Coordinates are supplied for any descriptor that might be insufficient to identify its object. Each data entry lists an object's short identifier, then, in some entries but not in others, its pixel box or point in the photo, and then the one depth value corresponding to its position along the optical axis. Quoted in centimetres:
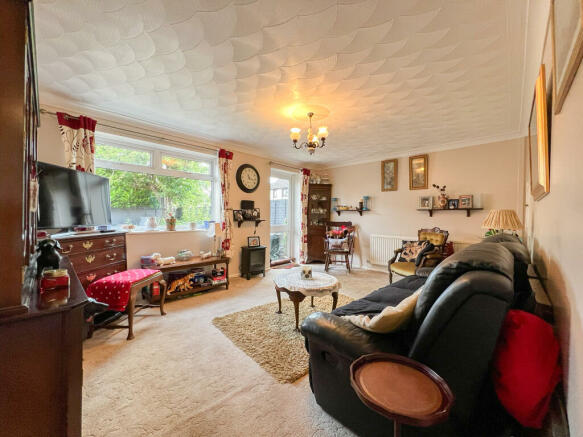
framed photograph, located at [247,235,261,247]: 455
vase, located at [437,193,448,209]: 411
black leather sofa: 92
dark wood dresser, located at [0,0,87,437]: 82
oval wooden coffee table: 232
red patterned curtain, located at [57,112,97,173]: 265
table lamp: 280
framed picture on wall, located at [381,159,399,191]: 480
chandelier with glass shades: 273
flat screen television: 214
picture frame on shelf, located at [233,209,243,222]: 434
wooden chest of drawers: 218
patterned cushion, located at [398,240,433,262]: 383
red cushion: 92
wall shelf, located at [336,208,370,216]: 527
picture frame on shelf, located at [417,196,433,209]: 428
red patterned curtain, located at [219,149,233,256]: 404
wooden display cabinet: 578
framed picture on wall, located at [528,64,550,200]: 132
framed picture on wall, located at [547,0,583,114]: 67
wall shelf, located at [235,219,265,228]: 440
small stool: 224
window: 318
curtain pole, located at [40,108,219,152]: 262
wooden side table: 73
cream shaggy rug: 187
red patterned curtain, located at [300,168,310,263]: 566
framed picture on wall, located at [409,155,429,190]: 441
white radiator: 474
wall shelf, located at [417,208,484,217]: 393
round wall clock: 441
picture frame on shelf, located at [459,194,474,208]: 391
